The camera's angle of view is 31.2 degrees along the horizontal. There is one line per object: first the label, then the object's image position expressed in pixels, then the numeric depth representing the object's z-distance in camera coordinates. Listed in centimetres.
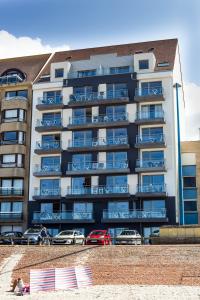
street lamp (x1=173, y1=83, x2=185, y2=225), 3673
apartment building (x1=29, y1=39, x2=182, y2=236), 3999
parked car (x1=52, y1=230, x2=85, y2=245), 3069
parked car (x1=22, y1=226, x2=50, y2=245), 3123
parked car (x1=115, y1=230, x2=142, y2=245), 3016
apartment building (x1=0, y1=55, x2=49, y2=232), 4250
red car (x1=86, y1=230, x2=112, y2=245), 3011
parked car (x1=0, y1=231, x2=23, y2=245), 3163
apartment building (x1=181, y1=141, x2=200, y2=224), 4108
